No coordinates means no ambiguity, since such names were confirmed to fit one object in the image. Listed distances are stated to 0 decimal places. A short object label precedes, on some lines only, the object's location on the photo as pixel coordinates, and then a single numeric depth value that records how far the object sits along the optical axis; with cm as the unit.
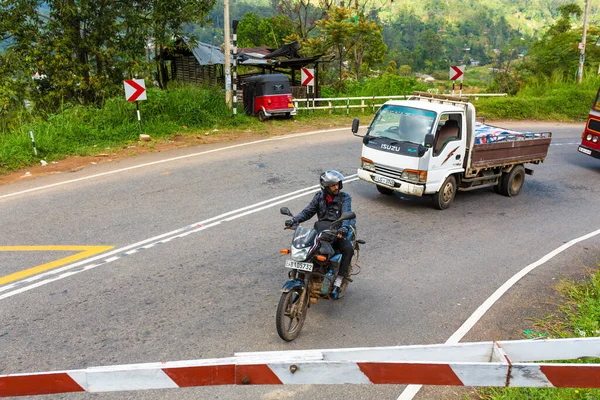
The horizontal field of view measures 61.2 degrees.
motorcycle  551
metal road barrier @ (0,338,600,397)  323
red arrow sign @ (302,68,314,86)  2295
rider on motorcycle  620
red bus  1461
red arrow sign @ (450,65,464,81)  2318
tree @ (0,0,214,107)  1647
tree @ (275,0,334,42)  3697
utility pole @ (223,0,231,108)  1850
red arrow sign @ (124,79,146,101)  1516
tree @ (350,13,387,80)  3039
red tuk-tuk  1964
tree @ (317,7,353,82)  2978
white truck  1008
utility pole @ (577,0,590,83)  2691
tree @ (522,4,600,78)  3178
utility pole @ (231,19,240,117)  1852
